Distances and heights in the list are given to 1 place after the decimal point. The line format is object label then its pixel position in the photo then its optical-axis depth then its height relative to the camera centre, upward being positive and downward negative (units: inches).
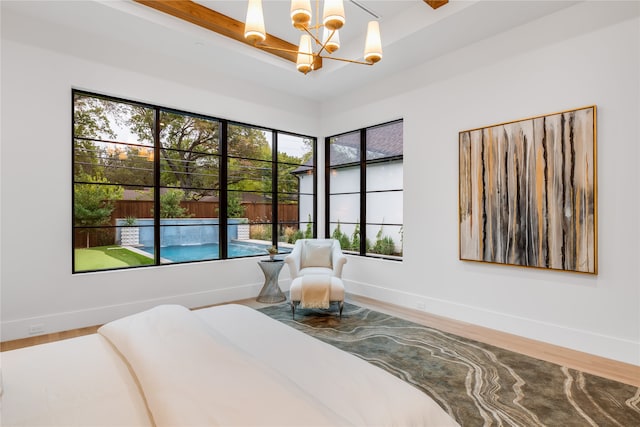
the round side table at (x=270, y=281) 177.5 -37.4
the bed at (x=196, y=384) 42.1 -26.8
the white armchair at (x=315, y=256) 169.6 -23.1
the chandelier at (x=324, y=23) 81.8 +51.2
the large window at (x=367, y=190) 184.4 +15.0
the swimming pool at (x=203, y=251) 165.3 -20.7
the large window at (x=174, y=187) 144.6 +14.5
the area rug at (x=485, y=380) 79.2 -49.1
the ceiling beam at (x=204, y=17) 126.5 +82.3
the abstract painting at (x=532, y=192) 115.7 +8.7
